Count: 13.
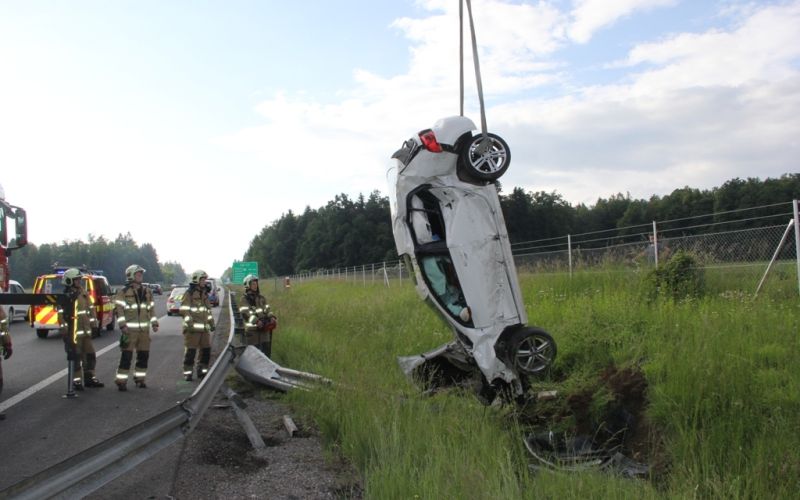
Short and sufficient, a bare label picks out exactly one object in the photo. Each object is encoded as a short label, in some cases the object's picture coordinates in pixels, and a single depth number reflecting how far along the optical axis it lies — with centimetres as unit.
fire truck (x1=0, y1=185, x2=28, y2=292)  802
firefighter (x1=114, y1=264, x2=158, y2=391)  896
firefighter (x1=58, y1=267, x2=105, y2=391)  816
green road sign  4679
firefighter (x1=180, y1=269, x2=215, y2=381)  954
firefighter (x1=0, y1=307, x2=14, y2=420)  712
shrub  868
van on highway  1552
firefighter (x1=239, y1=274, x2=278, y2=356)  980
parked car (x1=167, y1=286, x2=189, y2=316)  2654
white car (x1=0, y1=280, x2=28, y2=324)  2073
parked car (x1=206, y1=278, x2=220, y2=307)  3431
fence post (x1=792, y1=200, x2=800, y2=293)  803
